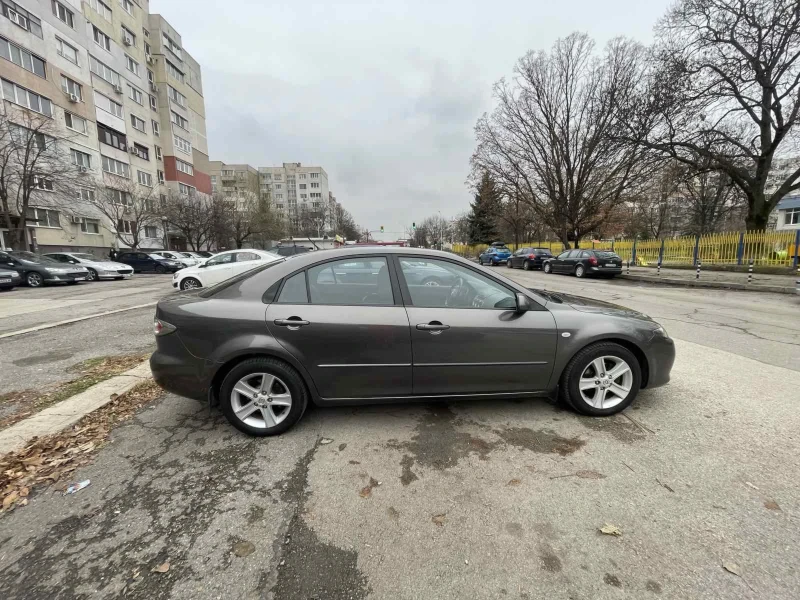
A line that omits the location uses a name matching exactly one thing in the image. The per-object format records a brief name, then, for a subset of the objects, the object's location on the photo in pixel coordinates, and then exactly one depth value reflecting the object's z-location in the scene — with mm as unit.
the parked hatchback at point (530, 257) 24312
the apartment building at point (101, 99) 25406
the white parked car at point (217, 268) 11945
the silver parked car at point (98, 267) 19469
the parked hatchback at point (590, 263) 18219
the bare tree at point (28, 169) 19312
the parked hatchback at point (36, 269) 15859
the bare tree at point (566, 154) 23938
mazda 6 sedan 2908
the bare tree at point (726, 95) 15672
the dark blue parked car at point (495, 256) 31688
